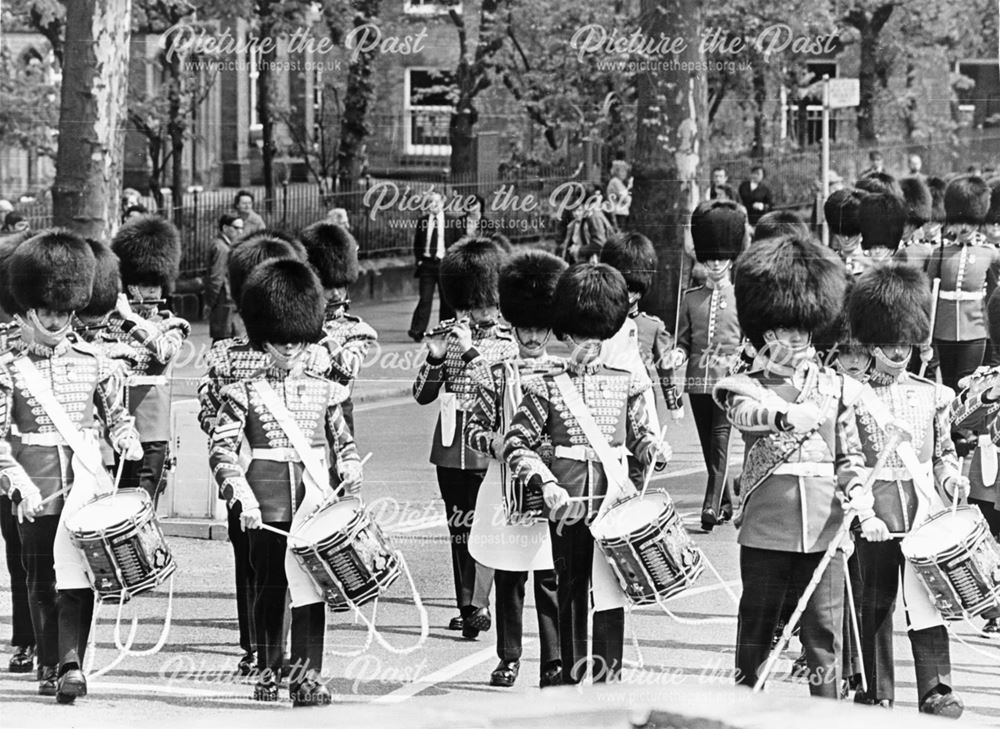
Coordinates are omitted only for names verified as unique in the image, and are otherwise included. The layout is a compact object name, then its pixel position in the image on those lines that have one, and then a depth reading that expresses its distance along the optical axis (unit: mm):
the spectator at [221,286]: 22193
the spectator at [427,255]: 24388
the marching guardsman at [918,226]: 19870
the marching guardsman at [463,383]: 14610
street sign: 19885
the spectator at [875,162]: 22466
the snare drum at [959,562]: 11407
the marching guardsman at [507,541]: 12933
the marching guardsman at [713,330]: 17882
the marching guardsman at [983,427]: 13411
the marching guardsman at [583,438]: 12364
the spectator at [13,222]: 26941
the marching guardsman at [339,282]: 15066
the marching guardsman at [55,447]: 12493
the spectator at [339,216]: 19636
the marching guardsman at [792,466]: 11271
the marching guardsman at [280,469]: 12235
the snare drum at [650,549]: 11559
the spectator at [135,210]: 25845
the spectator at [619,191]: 21965
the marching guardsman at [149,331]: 15392
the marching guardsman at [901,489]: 11901
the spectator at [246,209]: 24088
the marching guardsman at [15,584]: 13237
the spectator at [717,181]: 23513
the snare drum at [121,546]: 12053
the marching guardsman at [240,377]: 12698
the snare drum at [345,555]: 11802
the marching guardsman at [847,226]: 17244
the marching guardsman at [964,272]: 19612
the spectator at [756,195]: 23893
